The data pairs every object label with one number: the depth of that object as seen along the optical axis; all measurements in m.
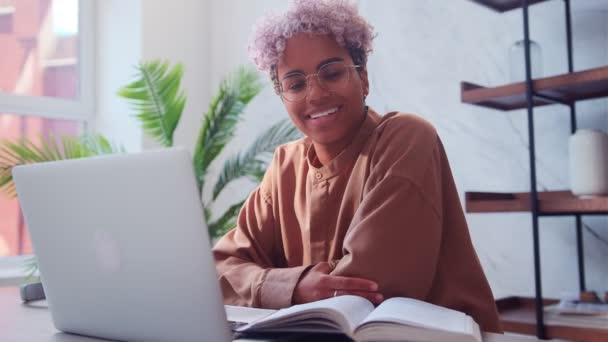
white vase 1.69
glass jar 1.99
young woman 1.14
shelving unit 1.68
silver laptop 0.70
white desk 0.87
